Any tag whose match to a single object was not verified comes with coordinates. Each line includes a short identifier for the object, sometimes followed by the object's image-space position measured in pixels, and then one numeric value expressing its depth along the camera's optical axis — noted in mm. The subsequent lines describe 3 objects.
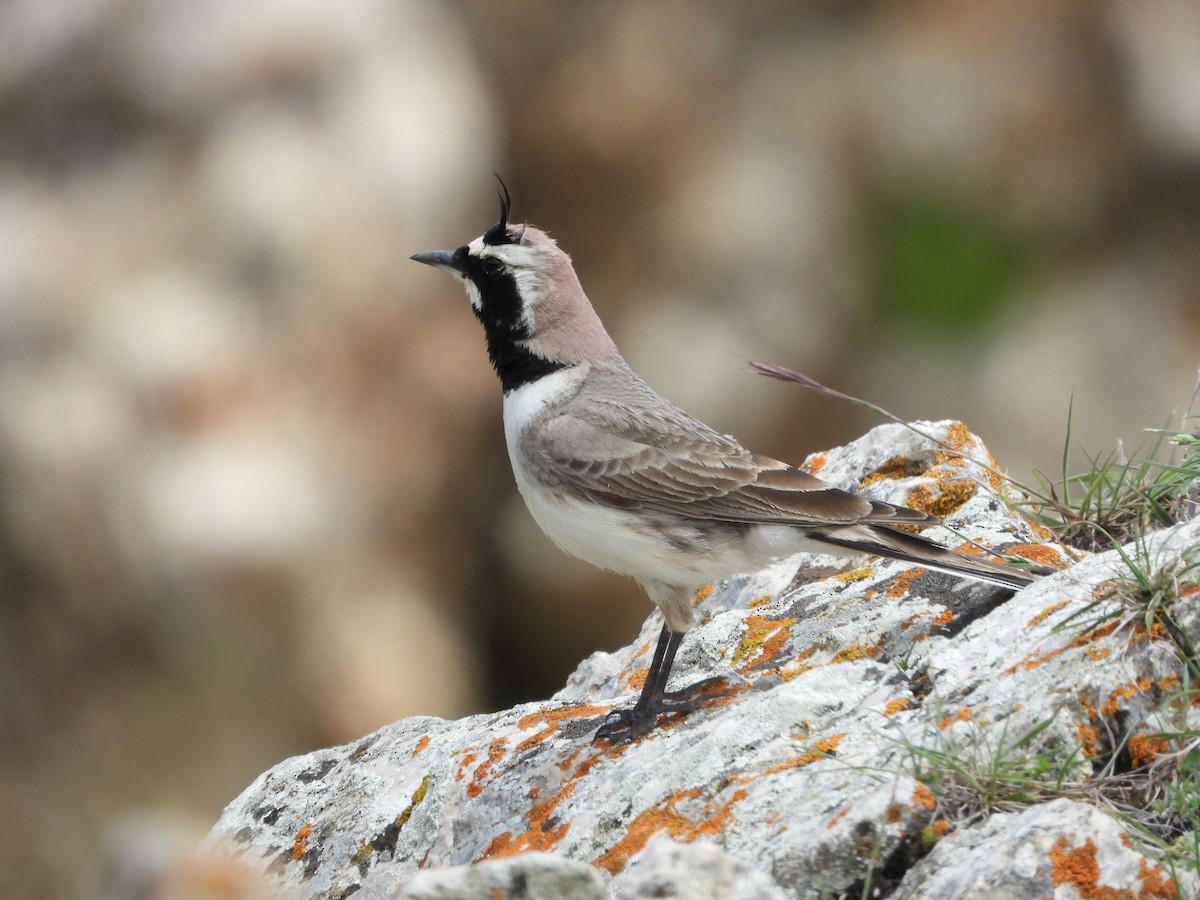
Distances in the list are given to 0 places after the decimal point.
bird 10437
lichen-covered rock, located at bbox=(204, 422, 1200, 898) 7422
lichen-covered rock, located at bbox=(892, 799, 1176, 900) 6539
